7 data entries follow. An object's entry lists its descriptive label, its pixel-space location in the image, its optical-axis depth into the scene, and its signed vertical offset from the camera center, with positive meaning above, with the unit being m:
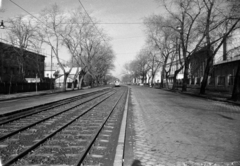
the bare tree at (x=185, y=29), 28.64 +7.31
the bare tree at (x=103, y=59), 61.44 +6.56
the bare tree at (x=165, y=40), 31.16 +7.12
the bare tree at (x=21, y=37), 39.16 +7.52
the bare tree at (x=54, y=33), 38.28 +7.96
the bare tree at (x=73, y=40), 41.56 +7.57
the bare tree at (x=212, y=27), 19.42 +5.32
